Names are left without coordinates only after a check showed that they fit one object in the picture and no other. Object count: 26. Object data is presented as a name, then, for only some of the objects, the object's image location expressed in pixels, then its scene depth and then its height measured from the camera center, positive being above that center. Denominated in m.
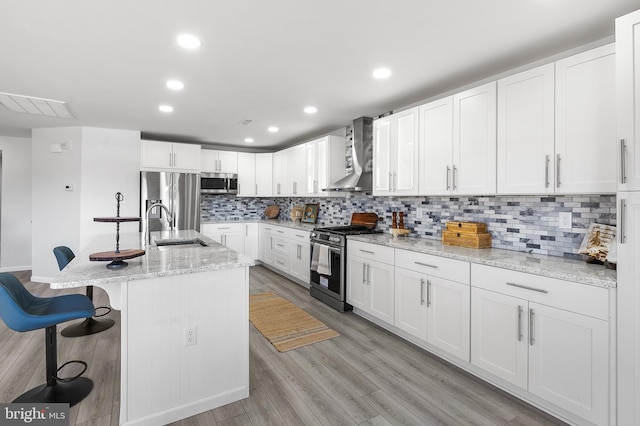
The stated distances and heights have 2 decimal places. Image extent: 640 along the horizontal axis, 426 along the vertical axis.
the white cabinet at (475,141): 2.52 +0.60
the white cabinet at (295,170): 5.23 +0.73
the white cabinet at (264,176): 6.28 +0.72
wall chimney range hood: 3.99 +0.69
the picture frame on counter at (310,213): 5.61 -0.02
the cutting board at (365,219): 4.19 -0.09
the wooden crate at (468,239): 2.75 -0.24
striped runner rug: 2.95 -1.18
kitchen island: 1.76 -0.71
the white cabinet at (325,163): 4.63 +0.75
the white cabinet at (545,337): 1.70 -0.76
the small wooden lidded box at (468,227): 2.79 -0.13
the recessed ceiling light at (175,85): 2.97 +1.23
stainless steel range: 3.69 -0.60
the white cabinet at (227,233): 5.74 -0.39
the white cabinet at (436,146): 2.86 +0.63
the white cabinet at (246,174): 6.14 +0.74
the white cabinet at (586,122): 1.87 +0.57
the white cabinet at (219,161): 5.82 +0.96
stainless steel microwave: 5.74 +0.54
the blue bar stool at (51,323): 1.86 -0.65
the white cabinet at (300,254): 4.61 -0.64
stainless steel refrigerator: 4.98 +0.23
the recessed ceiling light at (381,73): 2.70 +1.22
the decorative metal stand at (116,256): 1.83 -0.26
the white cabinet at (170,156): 5.11 +0.93
